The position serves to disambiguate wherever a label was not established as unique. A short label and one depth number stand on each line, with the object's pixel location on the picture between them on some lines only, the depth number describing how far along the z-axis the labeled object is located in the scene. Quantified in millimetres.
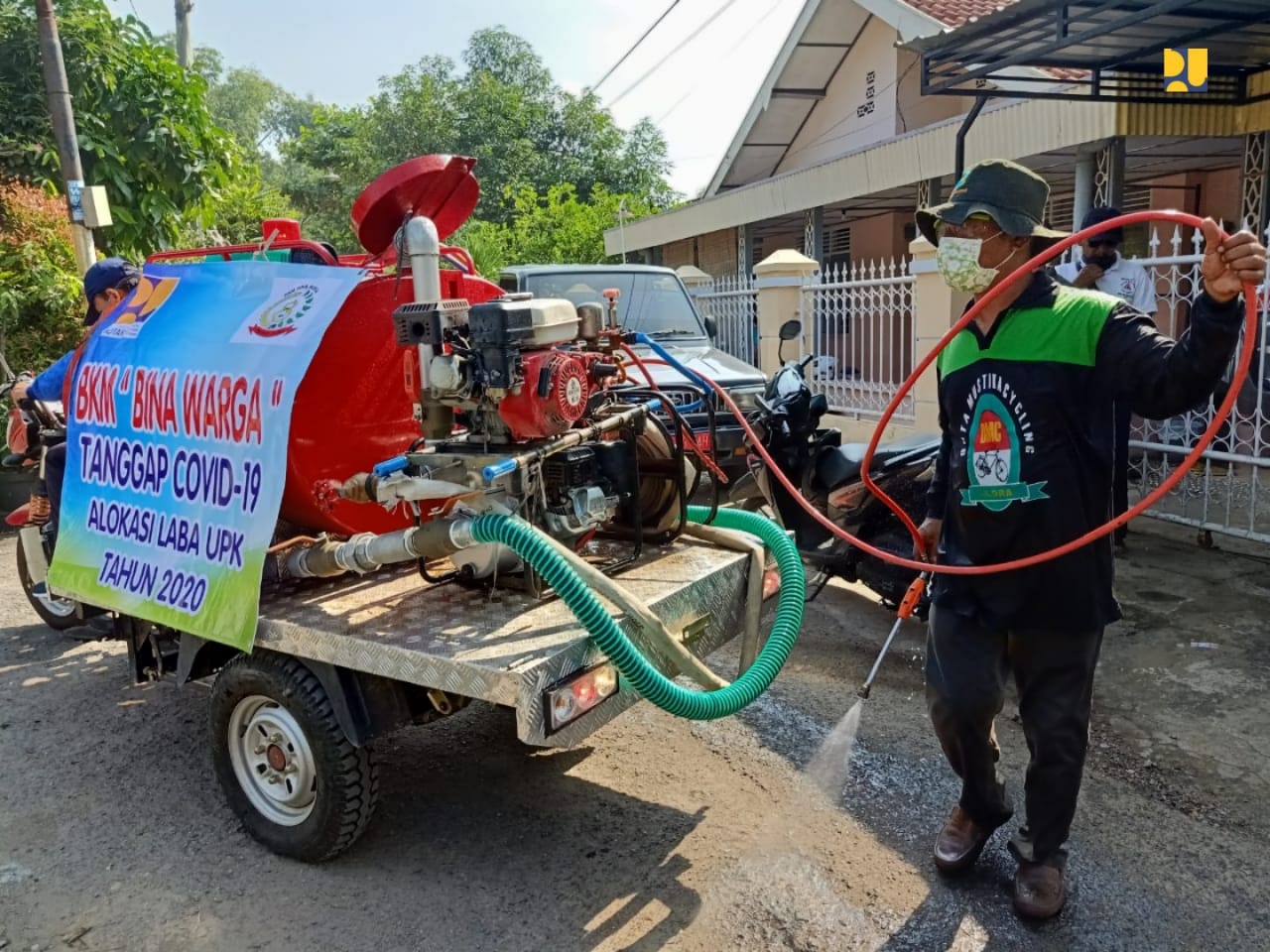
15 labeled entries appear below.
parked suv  7066
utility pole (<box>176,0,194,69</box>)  20984
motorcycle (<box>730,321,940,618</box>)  4969
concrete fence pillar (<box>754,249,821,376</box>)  9812
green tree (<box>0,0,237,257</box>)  9281
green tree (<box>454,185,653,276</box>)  19297
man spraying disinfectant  2578
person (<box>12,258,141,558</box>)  4551
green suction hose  2578
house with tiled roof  9562
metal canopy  6426
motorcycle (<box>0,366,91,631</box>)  5016
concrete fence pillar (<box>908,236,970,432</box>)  7820
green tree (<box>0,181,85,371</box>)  8938
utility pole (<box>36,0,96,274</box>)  8242
